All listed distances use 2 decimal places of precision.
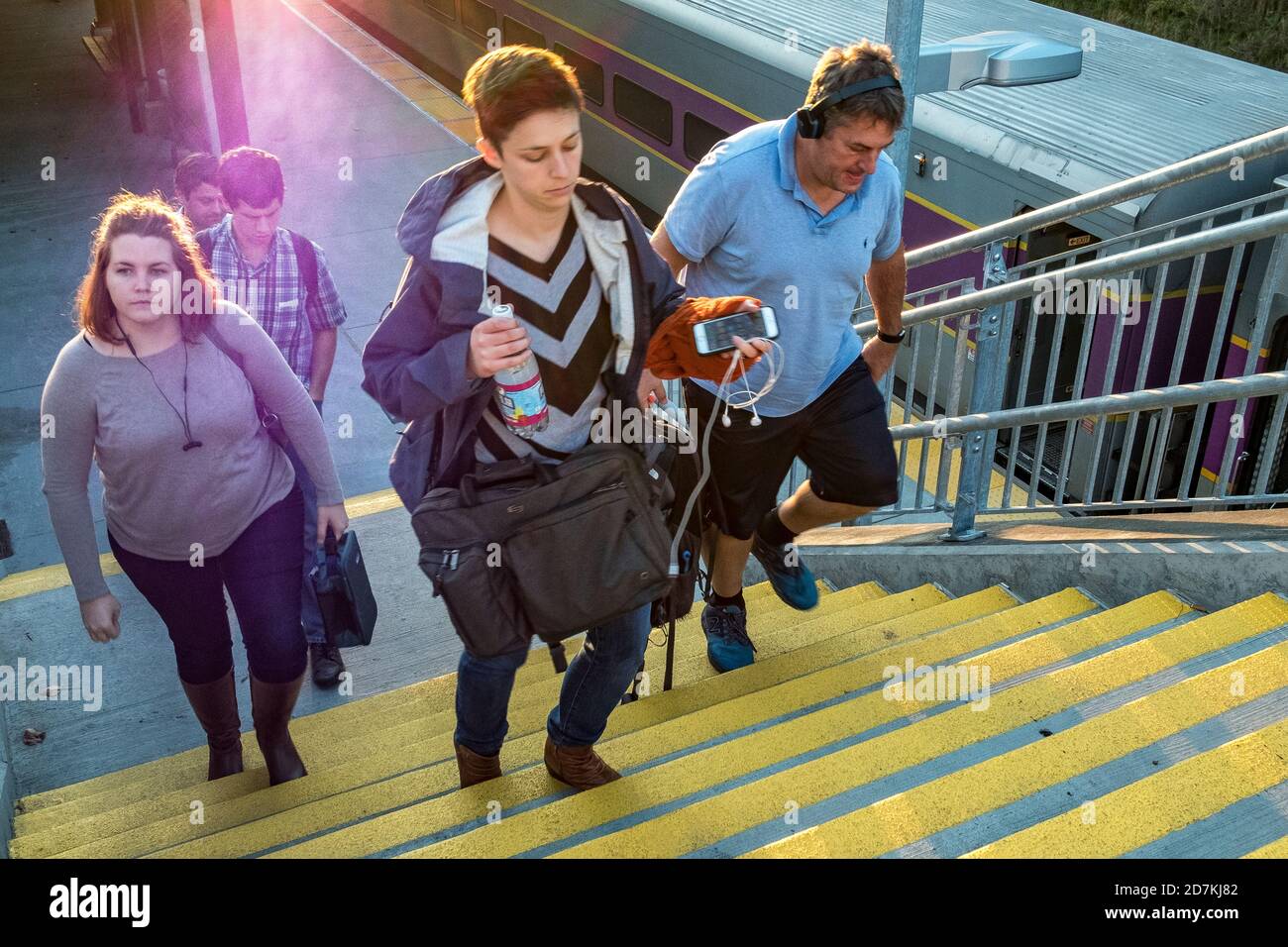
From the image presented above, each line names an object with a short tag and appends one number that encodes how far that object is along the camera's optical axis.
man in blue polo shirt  2.88
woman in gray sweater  2.79
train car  5.96
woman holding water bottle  2.13
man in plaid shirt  3.73
